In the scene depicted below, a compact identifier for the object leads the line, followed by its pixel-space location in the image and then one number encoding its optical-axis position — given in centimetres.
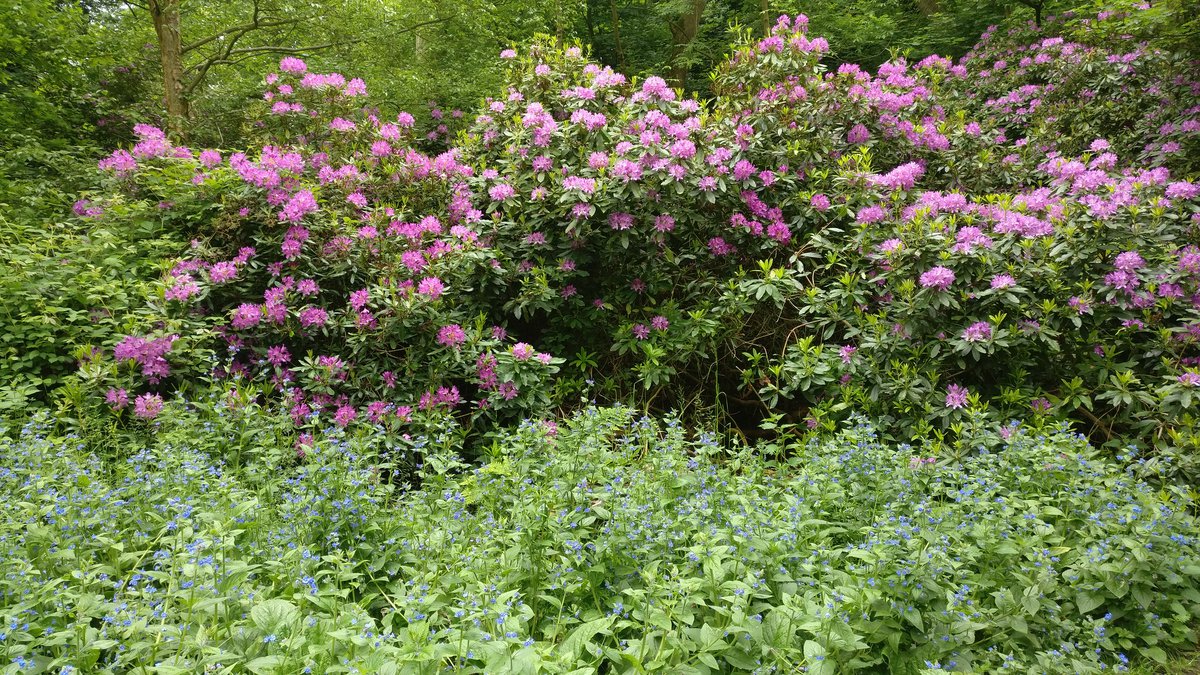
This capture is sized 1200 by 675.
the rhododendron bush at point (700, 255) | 375
